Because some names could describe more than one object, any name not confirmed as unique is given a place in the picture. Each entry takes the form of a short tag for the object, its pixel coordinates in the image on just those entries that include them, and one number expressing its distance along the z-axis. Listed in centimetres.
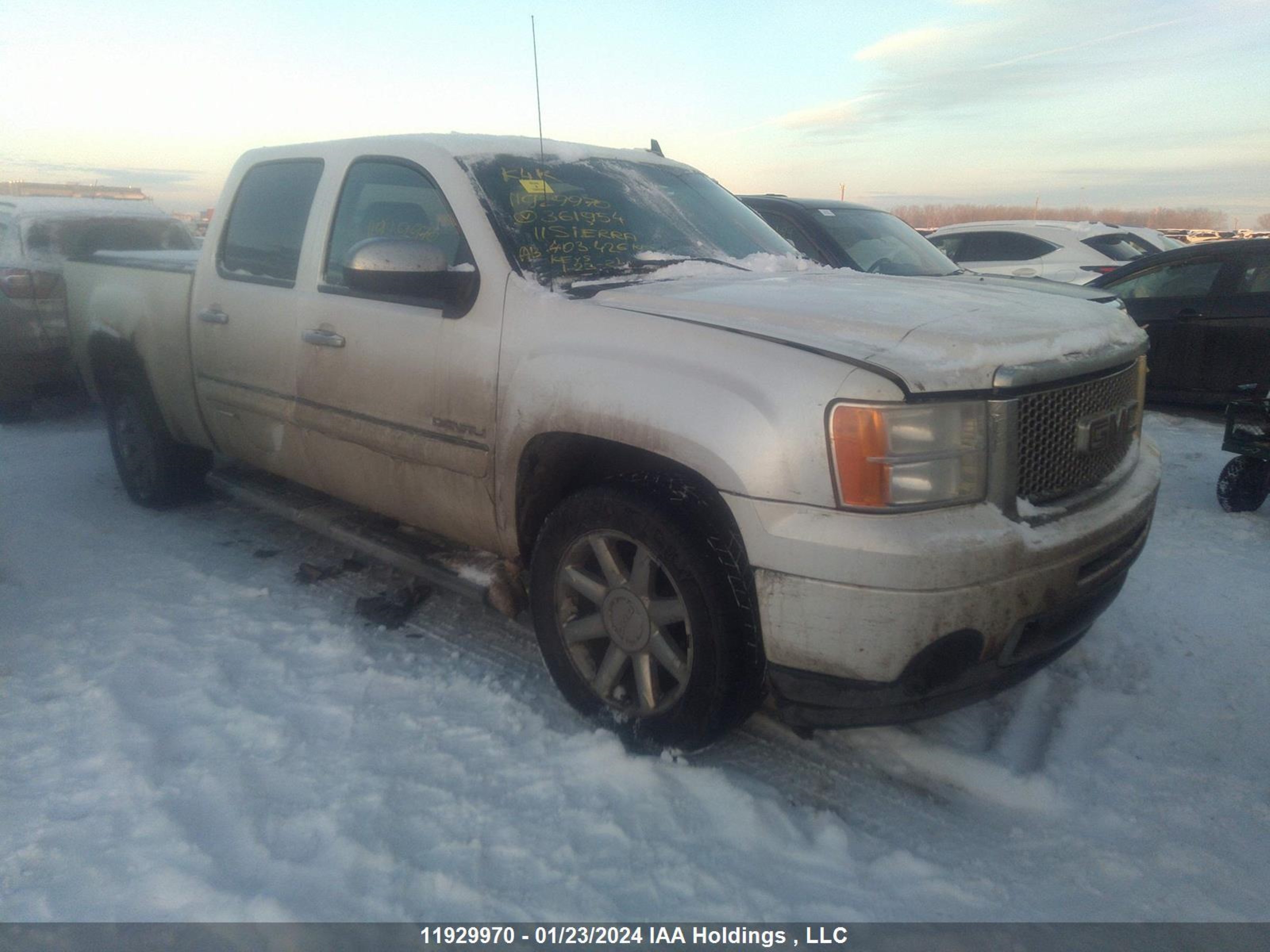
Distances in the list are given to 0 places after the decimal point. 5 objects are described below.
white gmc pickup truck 217
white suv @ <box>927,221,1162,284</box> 1048
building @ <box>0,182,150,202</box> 1053
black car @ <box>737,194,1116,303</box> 627
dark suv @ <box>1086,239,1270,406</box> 734
